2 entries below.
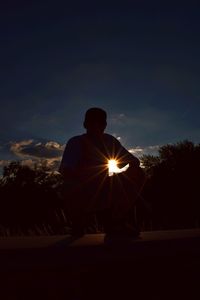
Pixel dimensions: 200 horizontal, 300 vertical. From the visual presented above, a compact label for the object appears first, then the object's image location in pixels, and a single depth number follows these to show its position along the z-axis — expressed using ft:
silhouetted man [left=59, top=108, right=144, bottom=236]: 12.83
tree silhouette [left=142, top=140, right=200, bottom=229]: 93.67
